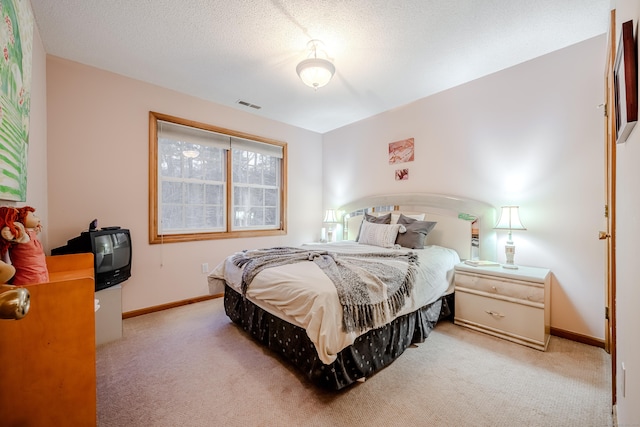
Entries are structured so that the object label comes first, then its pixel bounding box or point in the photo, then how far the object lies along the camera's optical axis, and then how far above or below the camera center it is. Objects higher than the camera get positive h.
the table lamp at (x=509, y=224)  2.48 -0.12
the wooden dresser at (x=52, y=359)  1.00 -0.60
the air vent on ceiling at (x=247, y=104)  3.52 +1.51
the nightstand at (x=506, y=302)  2.15 -0.80
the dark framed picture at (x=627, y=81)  0.86 +0.45
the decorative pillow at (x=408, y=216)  3.28 -0.06
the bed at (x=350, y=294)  1.58 -0.59
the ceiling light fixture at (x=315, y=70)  2.20 +1.23
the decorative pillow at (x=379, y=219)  3.43 -0.09
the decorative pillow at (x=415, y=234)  2.93 -0.25
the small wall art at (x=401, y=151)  3.60 +0.87
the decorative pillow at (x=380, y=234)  3.09 -0.26
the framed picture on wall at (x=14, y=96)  1.13 +0.57
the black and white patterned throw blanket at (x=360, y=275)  1.62 -0.46
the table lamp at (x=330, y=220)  4.39 -0.13
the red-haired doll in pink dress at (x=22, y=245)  0.98 -0.14
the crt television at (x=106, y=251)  2.25 -0.35
